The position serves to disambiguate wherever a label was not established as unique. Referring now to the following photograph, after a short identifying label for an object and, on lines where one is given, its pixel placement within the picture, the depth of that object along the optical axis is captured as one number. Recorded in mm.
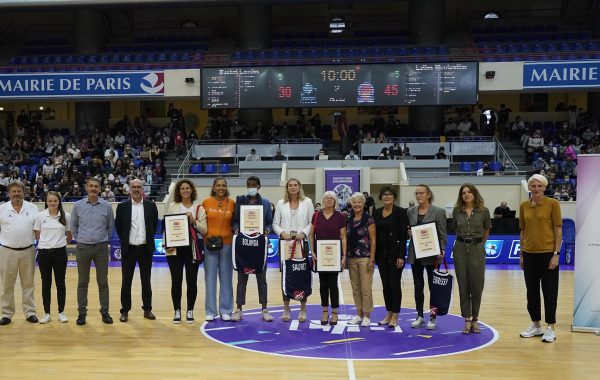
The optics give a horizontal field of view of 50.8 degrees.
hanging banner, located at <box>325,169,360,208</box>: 19266
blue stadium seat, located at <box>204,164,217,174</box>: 20539
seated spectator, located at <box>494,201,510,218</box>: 15812
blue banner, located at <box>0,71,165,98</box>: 22297
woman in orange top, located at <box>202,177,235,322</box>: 7449
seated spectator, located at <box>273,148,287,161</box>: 20906
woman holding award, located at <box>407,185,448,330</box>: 7039
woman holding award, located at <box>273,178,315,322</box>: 7383
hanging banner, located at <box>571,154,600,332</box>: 7113
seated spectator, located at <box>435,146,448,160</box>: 20406
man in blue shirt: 7445
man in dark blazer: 7527
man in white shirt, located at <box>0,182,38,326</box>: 7551
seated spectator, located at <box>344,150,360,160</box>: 20281
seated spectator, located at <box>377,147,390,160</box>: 20262
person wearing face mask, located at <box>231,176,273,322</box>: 7449
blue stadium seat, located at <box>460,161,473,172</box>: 19906
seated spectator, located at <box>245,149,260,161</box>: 20734
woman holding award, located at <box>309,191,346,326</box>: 7254
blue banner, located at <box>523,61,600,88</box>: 20469
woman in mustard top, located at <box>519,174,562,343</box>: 6750
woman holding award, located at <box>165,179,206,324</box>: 7492
